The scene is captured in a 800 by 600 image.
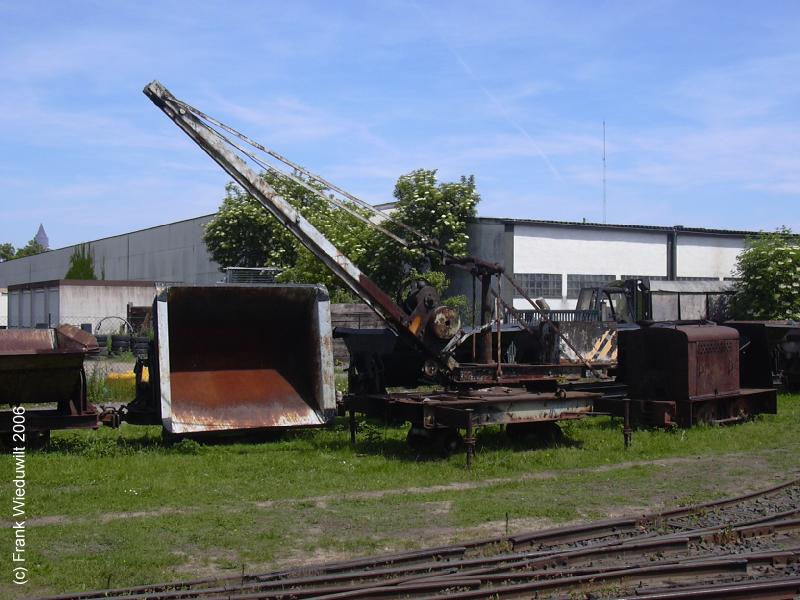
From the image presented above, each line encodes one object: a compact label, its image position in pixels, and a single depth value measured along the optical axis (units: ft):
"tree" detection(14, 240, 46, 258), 352.90
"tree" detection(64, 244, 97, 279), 212.64
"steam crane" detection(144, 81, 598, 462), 39.32
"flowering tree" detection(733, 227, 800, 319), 96.22
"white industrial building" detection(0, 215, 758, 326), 108.68
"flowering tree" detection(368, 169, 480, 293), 110.01
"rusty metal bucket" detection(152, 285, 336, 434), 40.91
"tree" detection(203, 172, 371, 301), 127.34
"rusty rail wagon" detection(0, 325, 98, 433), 37.27
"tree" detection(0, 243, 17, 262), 365.20
